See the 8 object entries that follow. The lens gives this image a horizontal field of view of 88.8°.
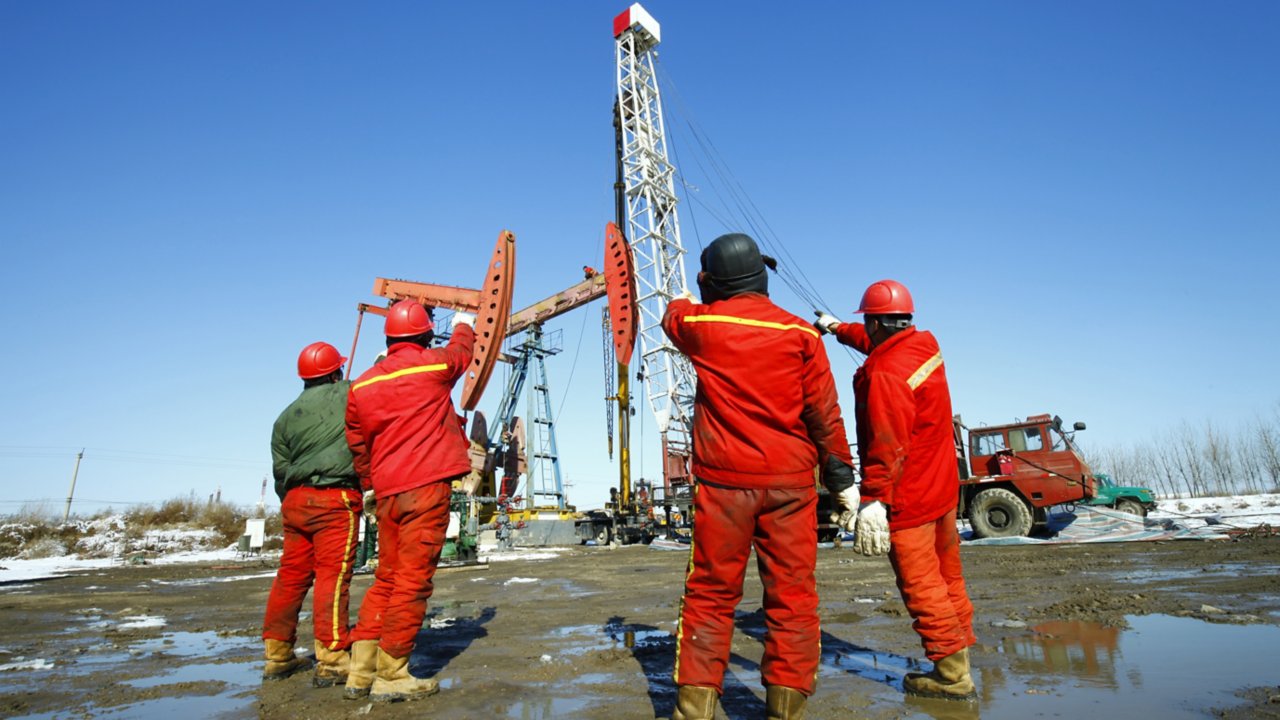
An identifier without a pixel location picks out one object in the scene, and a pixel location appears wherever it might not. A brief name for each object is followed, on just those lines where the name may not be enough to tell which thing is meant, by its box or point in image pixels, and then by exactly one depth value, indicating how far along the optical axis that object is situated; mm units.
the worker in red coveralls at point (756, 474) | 2148
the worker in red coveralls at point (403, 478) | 2785
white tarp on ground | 11312
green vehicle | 16266
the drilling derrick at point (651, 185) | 27016
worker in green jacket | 3201
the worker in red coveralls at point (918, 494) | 2518
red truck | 12367
